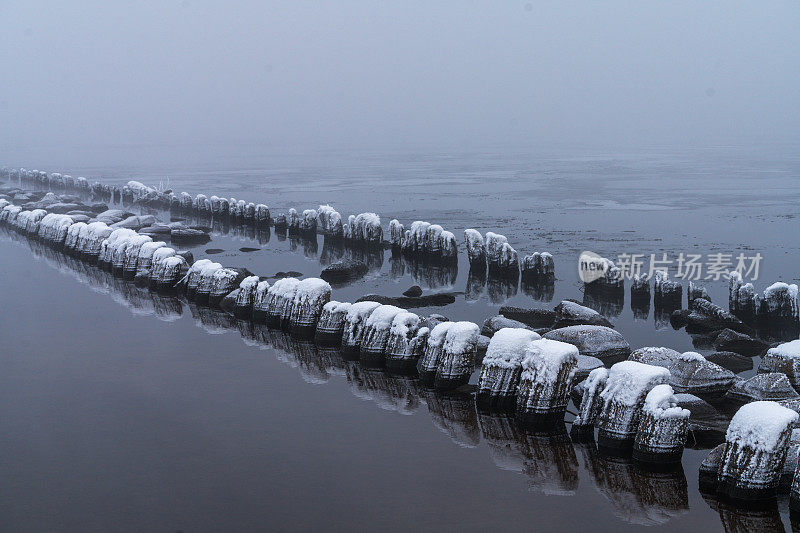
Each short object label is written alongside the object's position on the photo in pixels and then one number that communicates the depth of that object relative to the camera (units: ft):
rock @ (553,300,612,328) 56.18
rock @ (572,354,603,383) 44.68
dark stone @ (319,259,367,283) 77.00
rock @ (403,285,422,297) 68.23
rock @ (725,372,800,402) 41.04
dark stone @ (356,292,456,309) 63.26
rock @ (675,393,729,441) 37.06
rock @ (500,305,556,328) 57.91
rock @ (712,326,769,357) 52.04
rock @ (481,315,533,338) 54.19
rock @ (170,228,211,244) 103.81
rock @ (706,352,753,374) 48.57
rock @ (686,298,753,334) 57.00
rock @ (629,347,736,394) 43.14
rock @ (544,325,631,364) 49.42
